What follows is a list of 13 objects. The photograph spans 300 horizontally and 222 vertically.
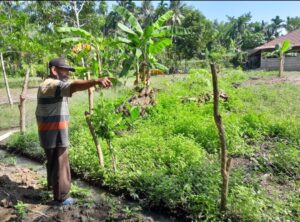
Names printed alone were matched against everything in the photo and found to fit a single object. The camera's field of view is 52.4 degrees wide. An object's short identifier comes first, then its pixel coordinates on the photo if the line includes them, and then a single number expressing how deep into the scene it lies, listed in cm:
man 391
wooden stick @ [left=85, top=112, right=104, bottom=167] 495
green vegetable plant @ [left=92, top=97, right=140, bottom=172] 470
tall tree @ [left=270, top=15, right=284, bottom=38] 4940
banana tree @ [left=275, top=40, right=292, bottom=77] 1791
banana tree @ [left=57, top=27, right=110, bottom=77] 610
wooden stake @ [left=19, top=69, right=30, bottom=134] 741
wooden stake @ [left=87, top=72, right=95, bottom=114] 609
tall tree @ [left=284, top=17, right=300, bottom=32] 4877
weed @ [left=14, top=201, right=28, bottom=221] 378
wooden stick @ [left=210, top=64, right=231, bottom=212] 364
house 2489
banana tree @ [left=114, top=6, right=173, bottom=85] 937
